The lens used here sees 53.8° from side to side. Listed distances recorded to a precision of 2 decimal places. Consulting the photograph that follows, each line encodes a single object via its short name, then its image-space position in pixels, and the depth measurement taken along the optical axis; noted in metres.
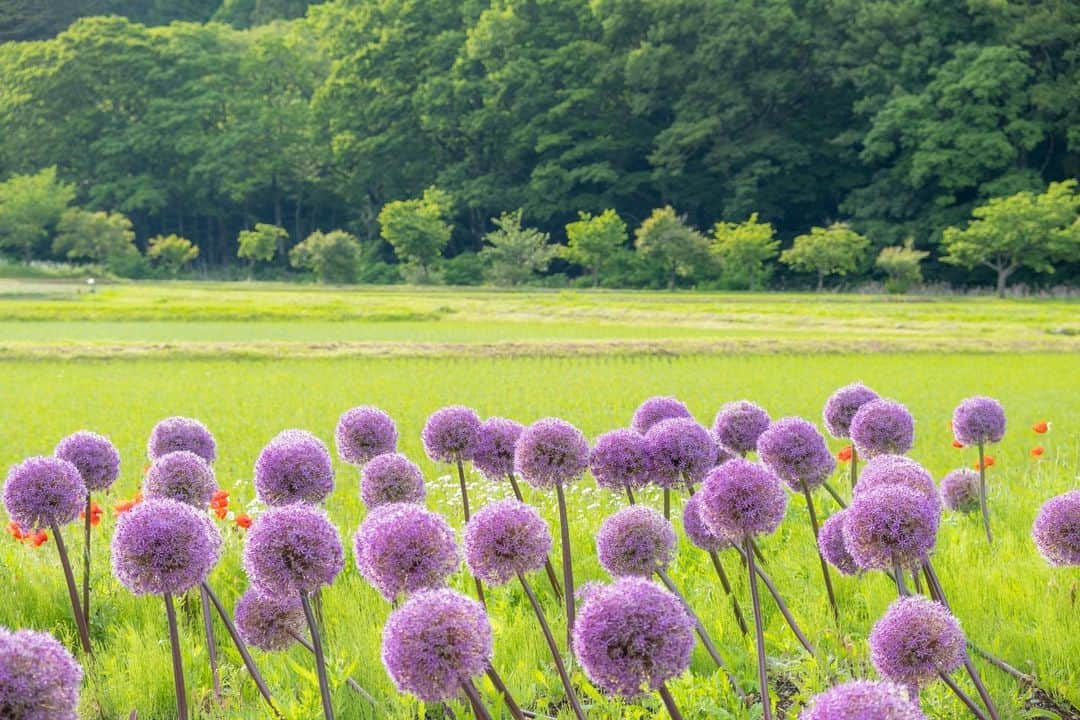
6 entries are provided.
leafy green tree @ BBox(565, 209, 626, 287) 50.22
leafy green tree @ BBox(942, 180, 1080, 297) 42.06
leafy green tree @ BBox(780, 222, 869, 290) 46.09
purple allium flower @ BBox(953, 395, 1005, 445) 4.08
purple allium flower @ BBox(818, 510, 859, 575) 3.14
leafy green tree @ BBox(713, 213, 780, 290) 47.72
